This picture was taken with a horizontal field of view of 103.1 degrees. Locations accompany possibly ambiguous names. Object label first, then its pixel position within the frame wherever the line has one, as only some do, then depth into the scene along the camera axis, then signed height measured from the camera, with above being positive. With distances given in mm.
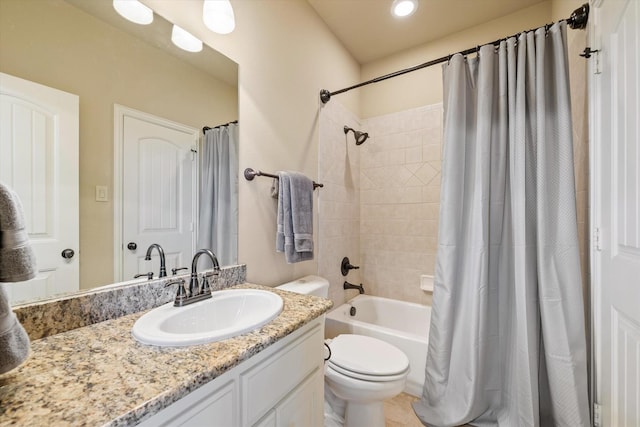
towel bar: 1331 +218
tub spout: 2229 -638
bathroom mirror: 721 +474
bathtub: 1635 -854
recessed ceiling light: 1681 +1410
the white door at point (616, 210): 841 +14
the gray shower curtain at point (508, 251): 1192 -195
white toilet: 1197 -774
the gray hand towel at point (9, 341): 455 -234
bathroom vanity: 448 -338
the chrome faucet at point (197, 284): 984 -275
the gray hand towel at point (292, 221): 1454 -39
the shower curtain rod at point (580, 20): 1130 +899
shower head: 2269 +737
